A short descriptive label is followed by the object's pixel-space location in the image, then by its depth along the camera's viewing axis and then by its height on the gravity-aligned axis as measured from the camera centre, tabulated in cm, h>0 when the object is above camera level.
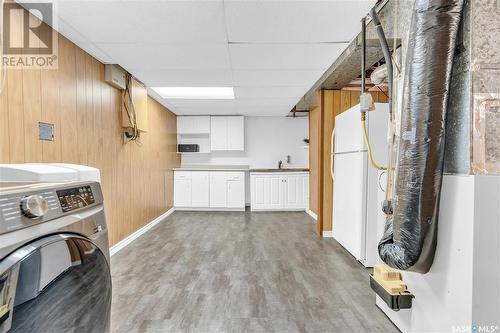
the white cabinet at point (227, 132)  571 +65
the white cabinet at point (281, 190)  541 -62
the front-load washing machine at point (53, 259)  61 -28
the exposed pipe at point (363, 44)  187 +88
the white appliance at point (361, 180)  251 -20
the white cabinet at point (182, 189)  550 -61
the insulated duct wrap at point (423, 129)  110 +15
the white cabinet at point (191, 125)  570 +80
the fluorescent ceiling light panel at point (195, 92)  377 +107
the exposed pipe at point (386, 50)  154 +68
